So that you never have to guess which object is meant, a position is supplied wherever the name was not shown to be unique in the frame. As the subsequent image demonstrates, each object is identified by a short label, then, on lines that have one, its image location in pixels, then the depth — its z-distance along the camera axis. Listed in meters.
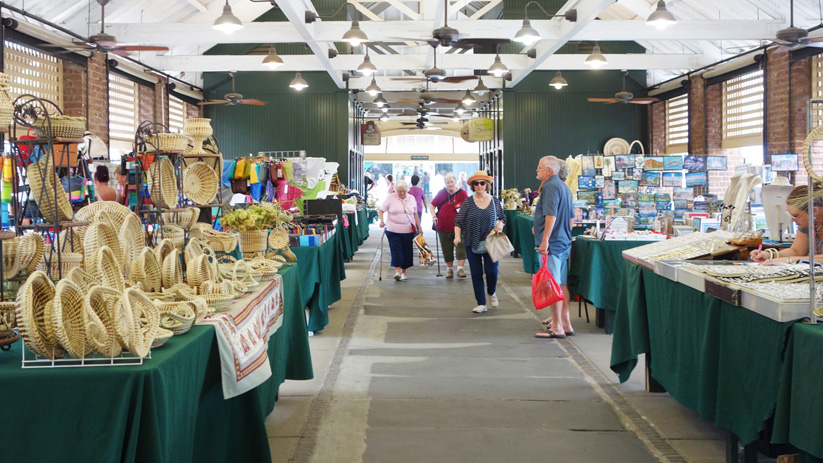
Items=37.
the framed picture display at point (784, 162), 9.75
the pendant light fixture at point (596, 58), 10.36
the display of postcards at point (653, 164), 9.73
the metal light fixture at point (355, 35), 8.63
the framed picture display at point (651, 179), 9.74
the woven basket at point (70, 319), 2.10
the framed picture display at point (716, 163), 10.62
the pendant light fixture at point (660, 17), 7.64
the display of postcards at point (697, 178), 10.59
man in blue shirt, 5.86
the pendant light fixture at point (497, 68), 10.91
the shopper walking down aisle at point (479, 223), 7.05
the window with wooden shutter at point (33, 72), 9.59
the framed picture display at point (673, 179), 9.81
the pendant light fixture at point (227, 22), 7.75
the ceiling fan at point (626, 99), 13.27
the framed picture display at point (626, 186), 9.70
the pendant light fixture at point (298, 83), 13.20
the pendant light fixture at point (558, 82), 13.04
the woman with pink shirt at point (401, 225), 9.86
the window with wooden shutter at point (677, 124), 15.56
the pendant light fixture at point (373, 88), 13.22
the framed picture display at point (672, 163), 9.82
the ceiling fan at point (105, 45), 7.88
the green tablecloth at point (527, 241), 10.29
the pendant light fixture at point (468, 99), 13.71
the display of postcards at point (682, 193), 9.79
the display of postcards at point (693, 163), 10.52
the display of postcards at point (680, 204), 9.75
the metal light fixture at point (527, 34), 8.38
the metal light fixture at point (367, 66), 10.61
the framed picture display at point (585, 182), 9.70
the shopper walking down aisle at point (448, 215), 9.26
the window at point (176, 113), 16.09
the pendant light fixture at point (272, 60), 10.40
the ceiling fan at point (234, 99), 13.57
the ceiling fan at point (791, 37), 7.77
